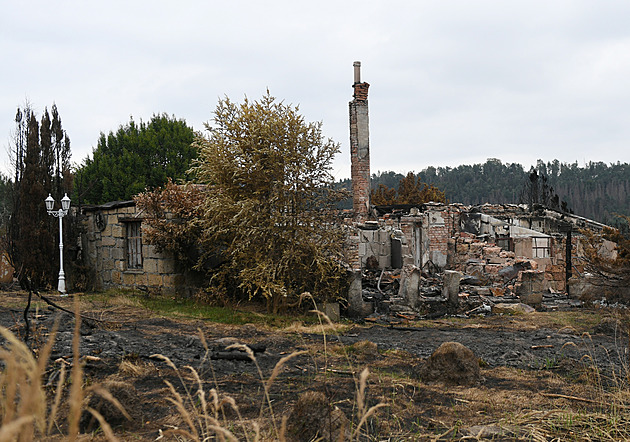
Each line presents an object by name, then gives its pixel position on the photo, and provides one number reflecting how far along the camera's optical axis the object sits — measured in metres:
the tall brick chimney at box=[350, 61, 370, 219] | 19.84
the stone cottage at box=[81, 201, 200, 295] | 13.27
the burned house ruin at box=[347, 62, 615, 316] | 14.79
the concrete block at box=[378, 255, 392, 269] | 18.79
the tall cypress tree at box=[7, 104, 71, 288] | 15.27
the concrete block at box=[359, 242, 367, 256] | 18.42
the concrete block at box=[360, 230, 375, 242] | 18.65
